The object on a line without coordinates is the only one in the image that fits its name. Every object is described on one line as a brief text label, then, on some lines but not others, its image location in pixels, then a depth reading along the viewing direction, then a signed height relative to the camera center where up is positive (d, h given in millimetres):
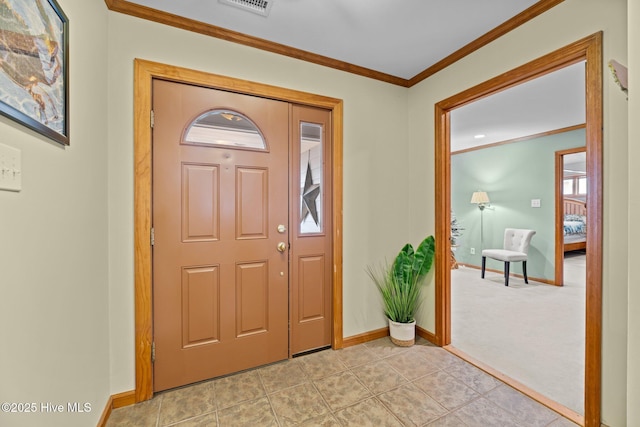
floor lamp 5398 +221
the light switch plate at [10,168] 775 +130
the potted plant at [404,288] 2498 -676
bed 6613 -468
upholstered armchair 4449 -639
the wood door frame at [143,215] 1754 -10
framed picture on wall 796 +481
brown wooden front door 1866 -135
